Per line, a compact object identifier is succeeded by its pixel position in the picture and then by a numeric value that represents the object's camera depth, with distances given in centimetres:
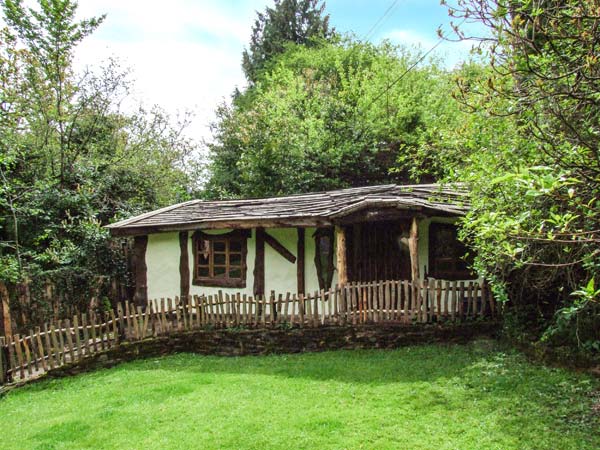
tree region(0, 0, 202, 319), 1165
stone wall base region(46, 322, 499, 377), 851
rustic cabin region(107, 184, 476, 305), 961
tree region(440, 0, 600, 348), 341
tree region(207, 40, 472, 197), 1870
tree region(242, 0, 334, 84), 3123
